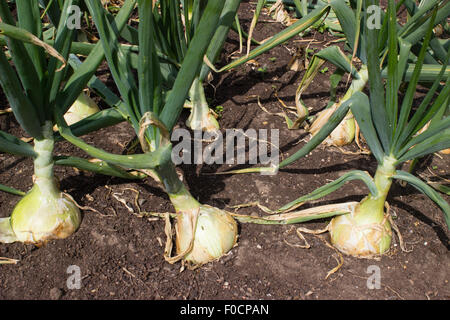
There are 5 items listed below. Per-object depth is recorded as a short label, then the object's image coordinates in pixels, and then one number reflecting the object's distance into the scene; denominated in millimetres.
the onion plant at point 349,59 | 1746
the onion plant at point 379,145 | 1388
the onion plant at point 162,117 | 1222
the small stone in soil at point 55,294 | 1452
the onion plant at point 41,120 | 1314
